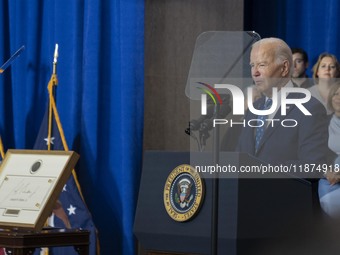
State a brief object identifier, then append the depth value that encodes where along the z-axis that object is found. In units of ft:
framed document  16.61
